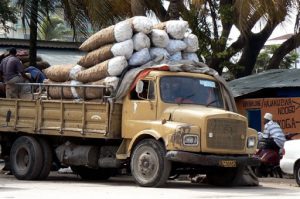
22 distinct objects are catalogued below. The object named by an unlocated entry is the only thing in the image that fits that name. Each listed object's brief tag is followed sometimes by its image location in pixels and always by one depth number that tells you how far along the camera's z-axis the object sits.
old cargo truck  14.94
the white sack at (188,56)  17.08
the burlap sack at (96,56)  16.33
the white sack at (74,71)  17.16
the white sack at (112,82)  15.98
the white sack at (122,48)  16.00
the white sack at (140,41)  16.12
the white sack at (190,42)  16.94
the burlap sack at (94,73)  16.20
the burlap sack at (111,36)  16.06
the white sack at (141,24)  16.11
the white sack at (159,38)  16.34
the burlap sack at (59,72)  17.41
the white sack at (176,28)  16.48
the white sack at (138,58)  16.25
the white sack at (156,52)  16.48
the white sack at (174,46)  16.67
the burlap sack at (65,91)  16.75
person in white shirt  19.02
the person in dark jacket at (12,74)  18.00
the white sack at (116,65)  15.97
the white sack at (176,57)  16.69
